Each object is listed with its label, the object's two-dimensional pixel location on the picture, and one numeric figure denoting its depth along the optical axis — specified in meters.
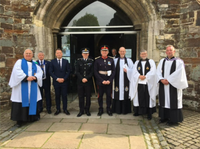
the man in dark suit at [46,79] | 4.71
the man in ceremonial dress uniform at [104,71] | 4.41
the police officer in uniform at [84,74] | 4.42
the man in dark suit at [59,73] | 4.50
